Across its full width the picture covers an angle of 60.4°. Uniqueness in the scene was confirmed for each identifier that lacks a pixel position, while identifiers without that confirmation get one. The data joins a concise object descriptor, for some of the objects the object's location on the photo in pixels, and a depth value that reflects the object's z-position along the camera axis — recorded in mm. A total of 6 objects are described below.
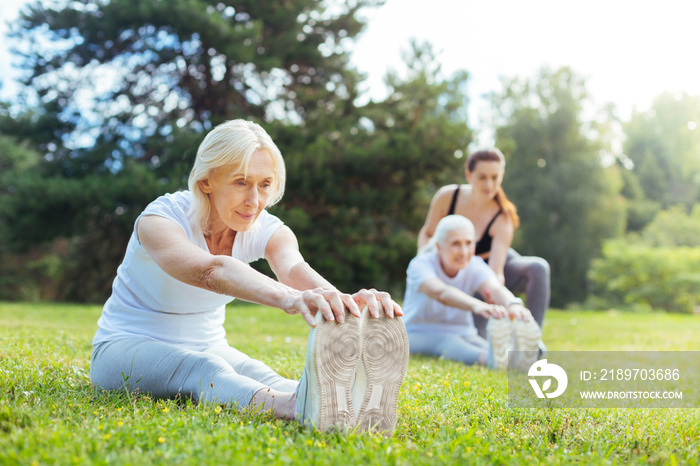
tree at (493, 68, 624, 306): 21906
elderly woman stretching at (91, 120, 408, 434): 2059
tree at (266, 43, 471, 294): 13633
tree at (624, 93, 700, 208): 29312
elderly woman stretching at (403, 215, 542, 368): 4359
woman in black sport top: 5391
